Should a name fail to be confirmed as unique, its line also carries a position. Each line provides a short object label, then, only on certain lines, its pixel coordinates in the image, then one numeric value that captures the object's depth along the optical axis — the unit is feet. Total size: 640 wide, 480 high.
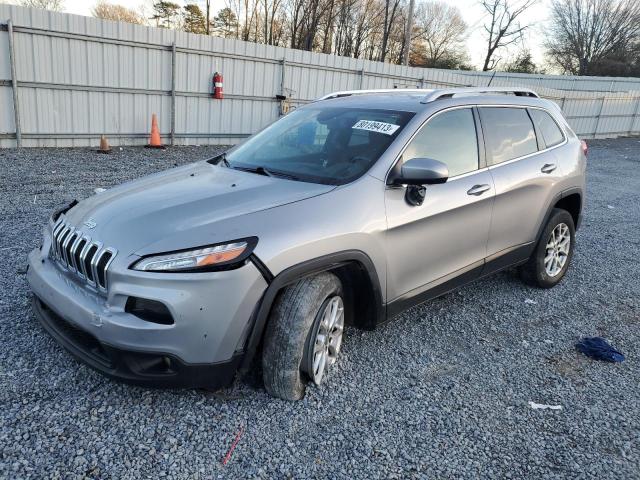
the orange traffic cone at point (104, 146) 35.27
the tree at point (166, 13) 130.21
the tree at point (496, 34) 148.05
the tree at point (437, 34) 181.06
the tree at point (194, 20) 128.88
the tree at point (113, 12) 138.88
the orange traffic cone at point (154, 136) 38.11
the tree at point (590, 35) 156.61
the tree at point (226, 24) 126.41
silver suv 7.97
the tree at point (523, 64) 152.25
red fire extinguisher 41.09
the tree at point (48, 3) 111.75
